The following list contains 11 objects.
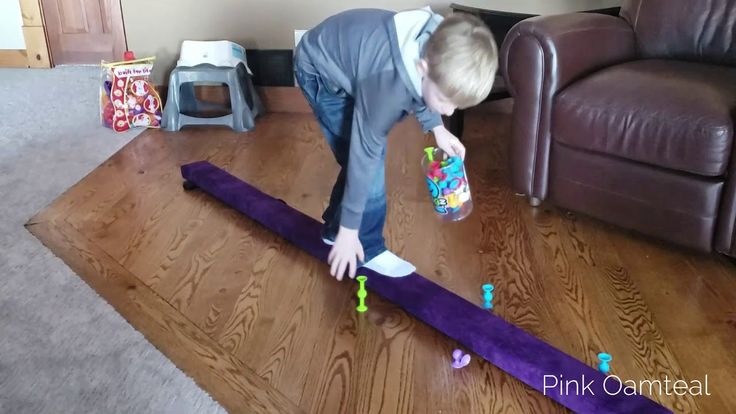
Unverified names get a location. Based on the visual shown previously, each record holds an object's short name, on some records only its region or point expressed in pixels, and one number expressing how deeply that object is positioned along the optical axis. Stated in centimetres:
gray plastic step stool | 300
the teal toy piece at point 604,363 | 139
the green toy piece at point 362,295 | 163
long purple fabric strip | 126
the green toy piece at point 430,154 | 188
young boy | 123
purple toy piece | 144
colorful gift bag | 301
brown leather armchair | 177
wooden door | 405
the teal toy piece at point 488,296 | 164
